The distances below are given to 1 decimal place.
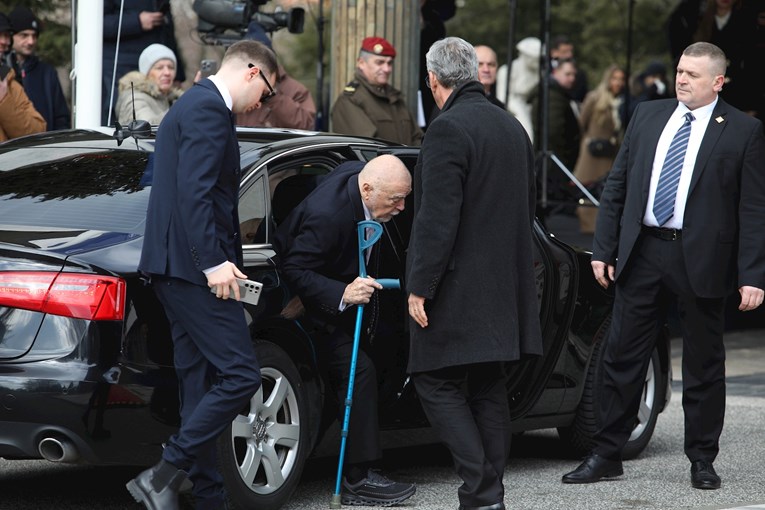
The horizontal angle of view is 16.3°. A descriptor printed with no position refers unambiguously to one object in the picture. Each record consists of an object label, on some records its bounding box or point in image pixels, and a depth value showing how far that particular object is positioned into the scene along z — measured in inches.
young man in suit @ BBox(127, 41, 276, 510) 366.2
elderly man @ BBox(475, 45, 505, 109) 783.7
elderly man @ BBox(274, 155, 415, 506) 427.7
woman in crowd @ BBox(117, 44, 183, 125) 656.8
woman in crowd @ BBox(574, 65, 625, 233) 1050.8
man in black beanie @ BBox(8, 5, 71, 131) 724.3
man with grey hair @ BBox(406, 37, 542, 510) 404.0
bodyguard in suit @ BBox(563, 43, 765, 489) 477.4
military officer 729.7
